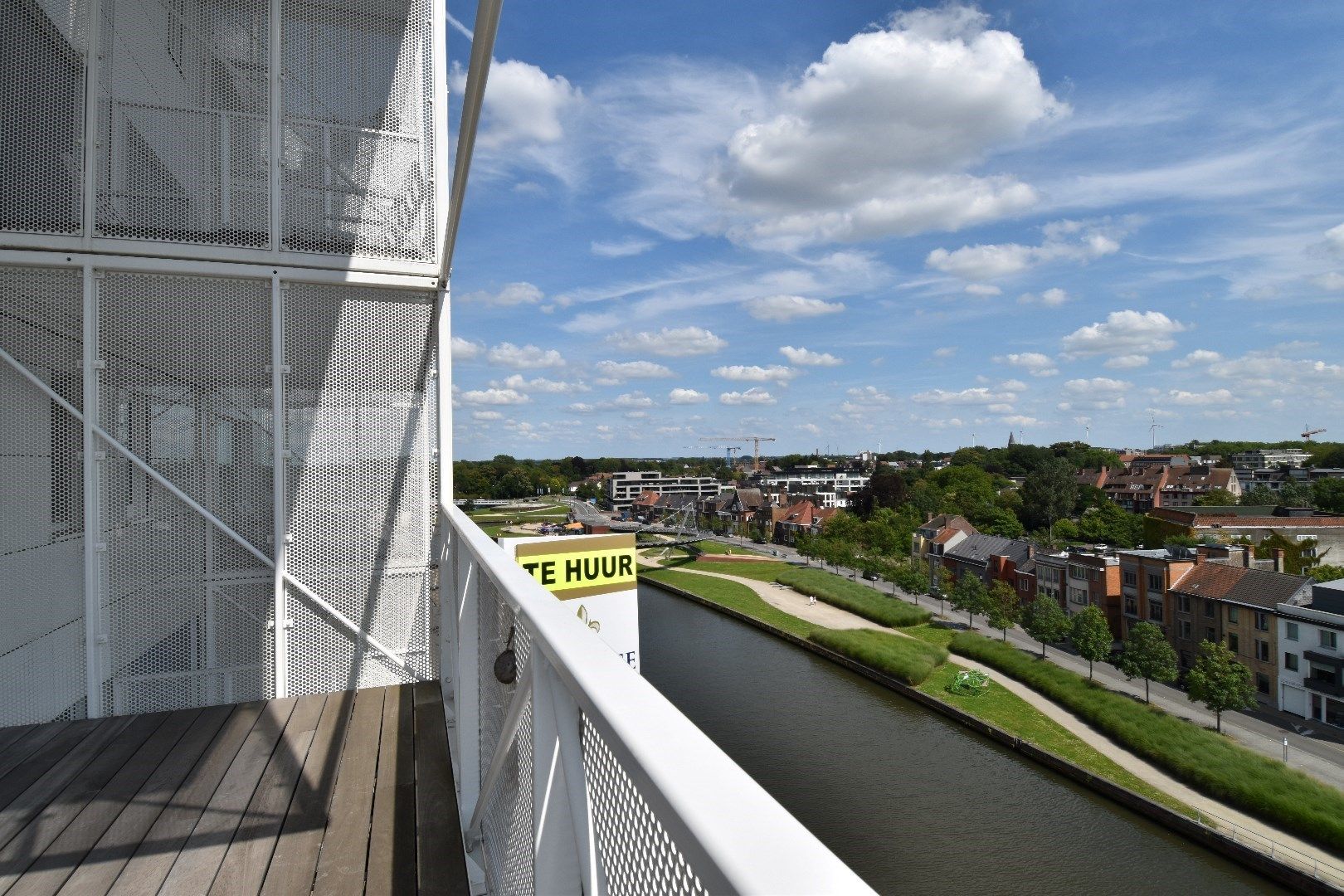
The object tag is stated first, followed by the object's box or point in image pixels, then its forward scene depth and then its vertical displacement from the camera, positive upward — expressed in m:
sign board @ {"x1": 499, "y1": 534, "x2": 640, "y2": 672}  7.04 -1.15
